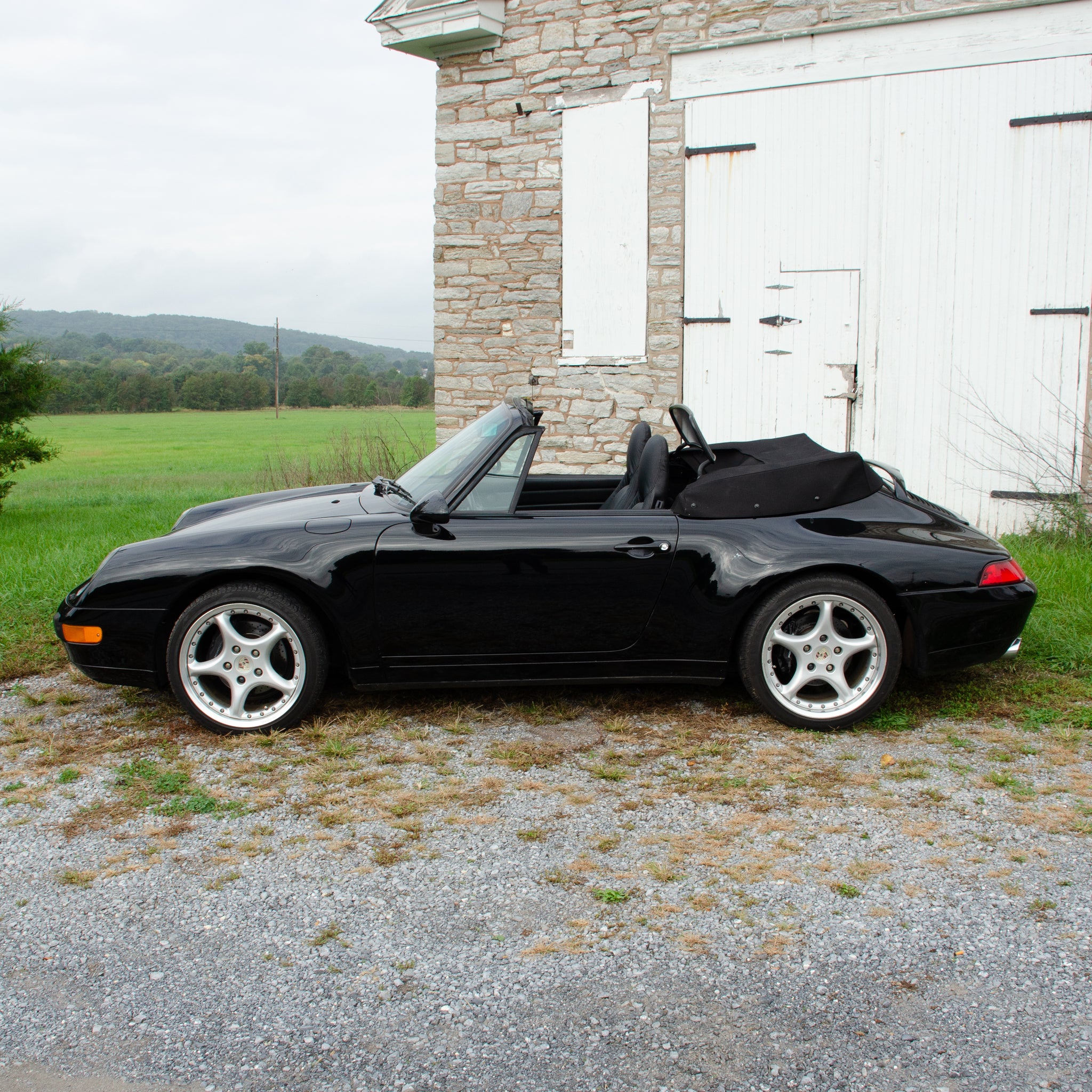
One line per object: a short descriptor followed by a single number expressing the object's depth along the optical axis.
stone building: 7.94
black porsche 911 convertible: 3.86
